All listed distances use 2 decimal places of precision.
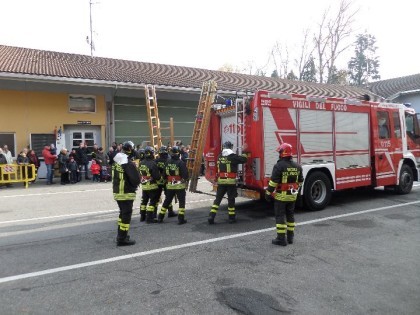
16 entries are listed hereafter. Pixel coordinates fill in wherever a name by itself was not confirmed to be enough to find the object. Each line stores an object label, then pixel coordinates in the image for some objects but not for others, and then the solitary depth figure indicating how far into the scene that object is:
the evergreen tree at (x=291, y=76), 47.22
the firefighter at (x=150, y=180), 7.30
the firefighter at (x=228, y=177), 7.21
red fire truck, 7.48
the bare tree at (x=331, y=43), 36.94
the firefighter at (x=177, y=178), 7.20
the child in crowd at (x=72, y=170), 14.84
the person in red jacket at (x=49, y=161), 14.66
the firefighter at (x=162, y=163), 7.50
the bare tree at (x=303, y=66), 41.13
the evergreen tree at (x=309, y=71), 42.03
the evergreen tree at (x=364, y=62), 68.69
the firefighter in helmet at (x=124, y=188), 5.75
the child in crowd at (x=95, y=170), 15.09
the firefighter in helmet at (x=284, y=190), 5.76
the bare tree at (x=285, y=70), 44.46
